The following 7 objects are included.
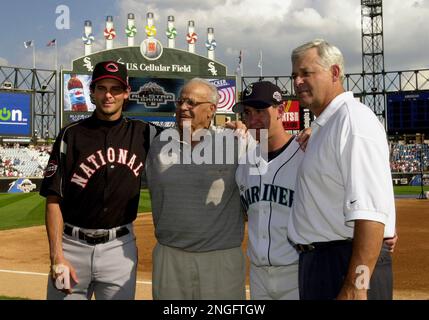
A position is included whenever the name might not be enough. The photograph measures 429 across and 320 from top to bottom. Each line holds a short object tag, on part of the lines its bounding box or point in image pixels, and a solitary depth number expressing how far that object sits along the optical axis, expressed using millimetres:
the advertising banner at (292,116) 34281
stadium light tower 49875
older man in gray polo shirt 3348
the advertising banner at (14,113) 38906
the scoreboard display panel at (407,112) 43688
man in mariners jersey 3068
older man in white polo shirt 2123
